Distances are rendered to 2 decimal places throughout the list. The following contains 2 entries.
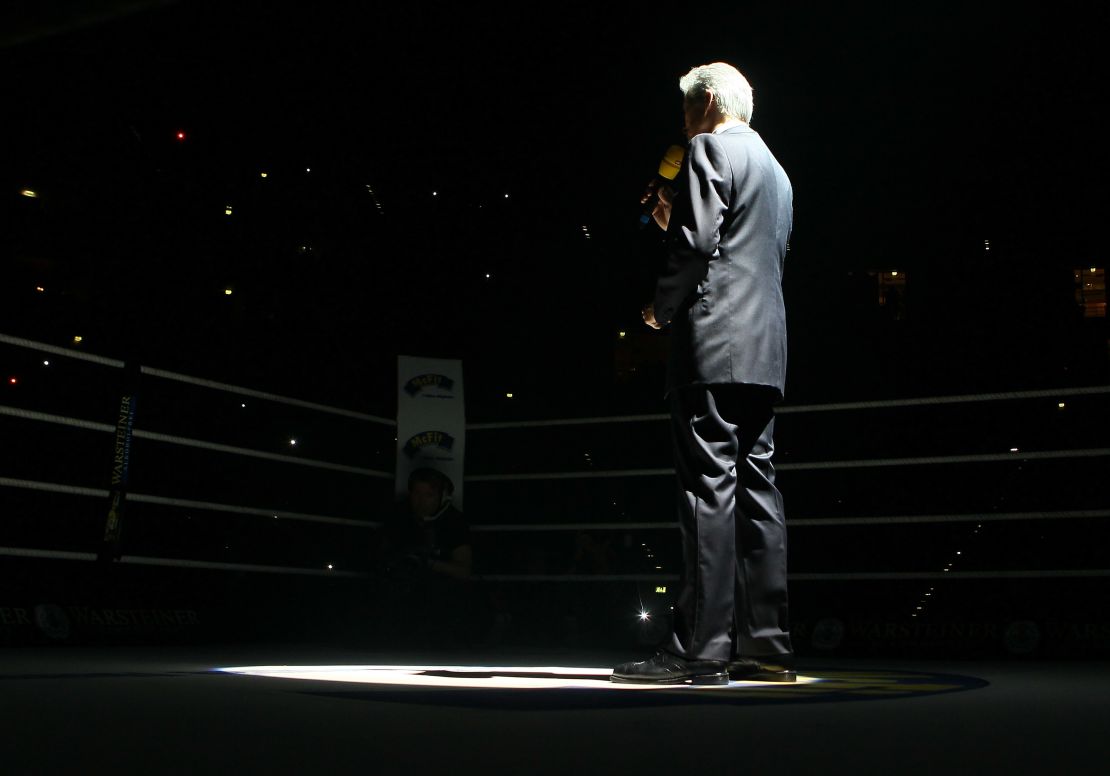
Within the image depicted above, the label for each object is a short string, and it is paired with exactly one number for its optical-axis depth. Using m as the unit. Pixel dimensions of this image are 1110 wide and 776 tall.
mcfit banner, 5.14
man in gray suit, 2.39
